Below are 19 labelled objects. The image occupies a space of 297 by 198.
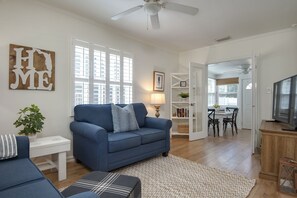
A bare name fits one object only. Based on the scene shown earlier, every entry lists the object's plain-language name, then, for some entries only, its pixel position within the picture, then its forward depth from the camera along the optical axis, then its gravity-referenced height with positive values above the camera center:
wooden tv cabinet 2.24 -0.68
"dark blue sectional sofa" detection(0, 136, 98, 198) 1.09 -0.63
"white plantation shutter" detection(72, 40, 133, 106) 3.02 +0.40
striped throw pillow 1.66 -0.50
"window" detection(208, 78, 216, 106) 7.55 +0.20
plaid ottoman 1.27 -0.70
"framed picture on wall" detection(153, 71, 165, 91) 4.45 +0.40
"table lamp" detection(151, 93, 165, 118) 4.16 -0.07
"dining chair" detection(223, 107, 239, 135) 5.57 -0.75
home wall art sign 2.39 +0.39
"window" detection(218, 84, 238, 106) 7.18 +0.11
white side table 2.09 -0.67
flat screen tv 2.34 -0.07
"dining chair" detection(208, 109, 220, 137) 5.15 -0.67
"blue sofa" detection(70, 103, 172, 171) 2.29 -0.65
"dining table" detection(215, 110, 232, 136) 5.19 -0.62
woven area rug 1.99 -1.10
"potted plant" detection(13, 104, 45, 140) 2.20 -0.35
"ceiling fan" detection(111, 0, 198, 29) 2.18 +1.13
